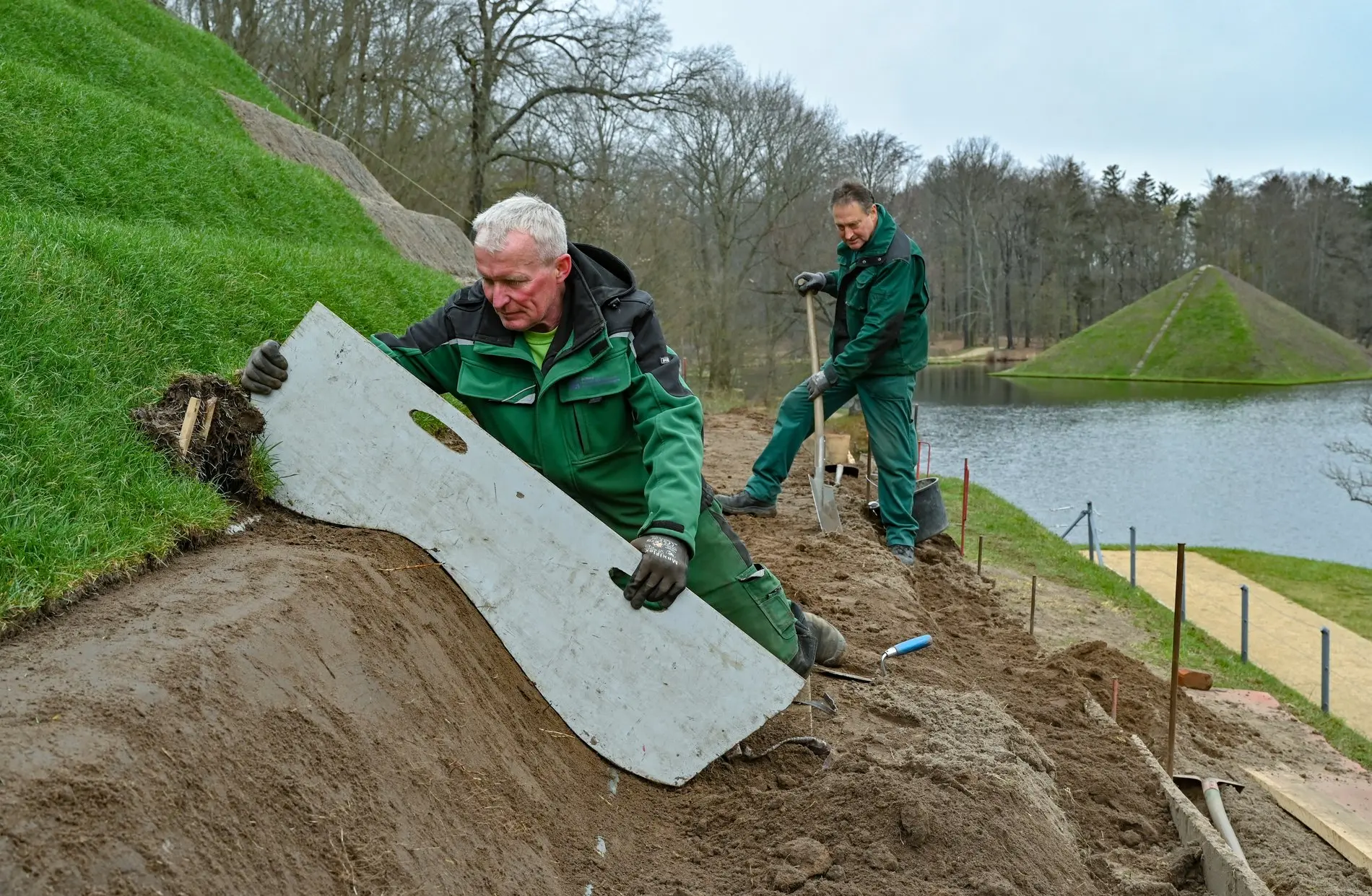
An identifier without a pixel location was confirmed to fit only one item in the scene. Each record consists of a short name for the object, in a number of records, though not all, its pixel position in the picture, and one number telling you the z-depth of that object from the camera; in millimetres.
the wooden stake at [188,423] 3582
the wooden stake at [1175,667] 4461
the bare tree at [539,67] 24219
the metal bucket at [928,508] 8086
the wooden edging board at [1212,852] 3473
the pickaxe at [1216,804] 4246
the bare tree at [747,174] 34344
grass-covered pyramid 51625
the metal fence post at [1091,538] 15406
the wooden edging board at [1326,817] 4969
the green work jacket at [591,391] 3398
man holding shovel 6824
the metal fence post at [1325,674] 9594
